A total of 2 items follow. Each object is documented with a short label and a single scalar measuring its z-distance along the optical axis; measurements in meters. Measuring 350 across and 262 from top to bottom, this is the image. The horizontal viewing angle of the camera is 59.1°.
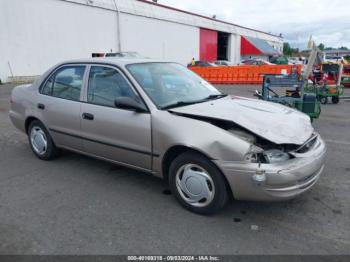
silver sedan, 2.91
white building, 20.31
